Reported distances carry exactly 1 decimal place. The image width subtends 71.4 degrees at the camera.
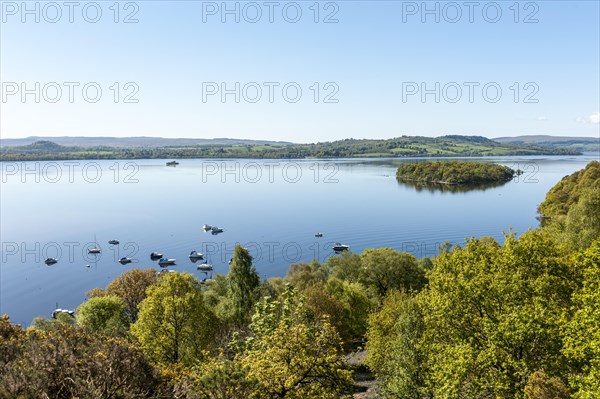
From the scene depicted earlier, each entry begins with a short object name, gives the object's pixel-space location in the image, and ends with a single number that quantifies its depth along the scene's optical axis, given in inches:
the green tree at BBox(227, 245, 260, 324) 1948.8
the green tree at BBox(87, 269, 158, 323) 2432.3
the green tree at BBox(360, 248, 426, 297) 2571.4
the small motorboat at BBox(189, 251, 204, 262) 4169.5
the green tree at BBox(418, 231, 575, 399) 749.9
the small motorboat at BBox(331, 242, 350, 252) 4274.1
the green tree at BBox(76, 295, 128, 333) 1774.1
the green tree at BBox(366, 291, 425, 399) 888.9
